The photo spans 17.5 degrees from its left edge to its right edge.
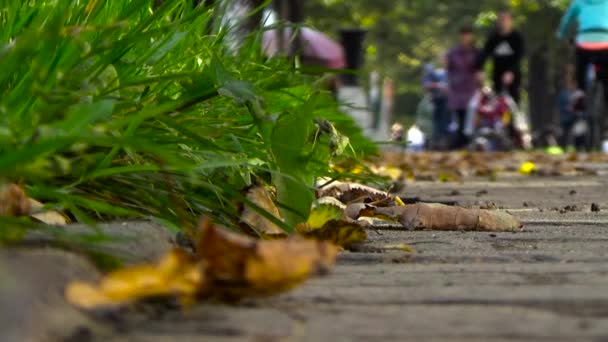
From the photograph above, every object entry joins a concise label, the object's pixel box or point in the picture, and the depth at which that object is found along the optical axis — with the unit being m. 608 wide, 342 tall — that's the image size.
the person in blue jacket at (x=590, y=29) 20.99
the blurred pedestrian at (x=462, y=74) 31.96
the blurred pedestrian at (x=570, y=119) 33.82
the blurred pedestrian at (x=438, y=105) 37.96
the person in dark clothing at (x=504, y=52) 30.04
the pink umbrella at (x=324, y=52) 33.36
